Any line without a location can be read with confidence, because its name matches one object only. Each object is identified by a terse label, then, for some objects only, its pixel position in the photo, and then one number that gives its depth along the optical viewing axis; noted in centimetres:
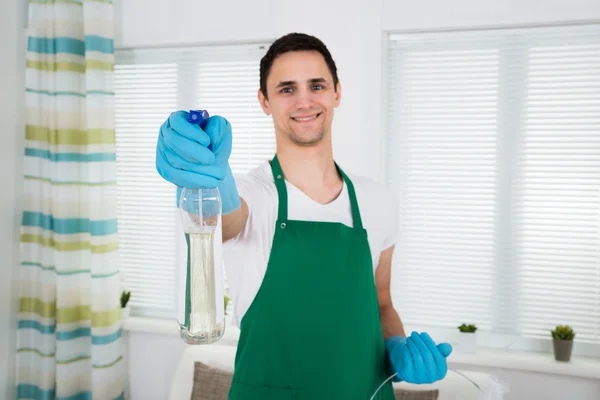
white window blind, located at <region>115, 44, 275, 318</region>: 266
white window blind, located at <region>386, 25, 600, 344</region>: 230
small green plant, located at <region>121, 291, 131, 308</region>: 280
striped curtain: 261
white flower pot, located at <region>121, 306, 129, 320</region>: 277
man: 138
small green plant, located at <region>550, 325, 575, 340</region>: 224
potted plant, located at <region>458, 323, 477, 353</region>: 234
